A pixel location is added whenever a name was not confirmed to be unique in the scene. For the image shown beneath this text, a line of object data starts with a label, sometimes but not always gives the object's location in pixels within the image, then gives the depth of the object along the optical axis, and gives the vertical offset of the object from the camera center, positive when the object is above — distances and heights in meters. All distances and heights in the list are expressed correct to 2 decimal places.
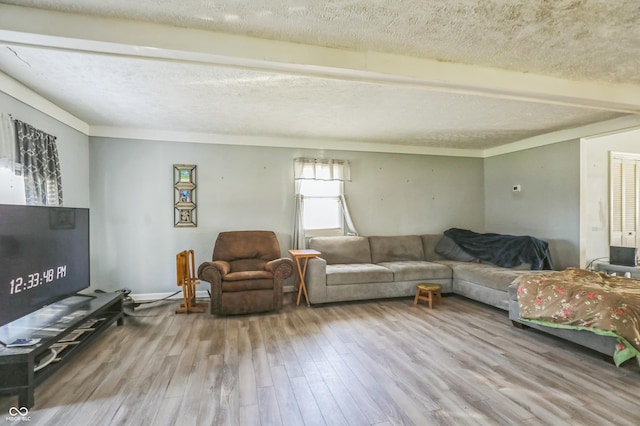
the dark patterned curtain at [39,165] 2.79 +0.47
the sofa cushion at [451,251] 4.90 -0.69
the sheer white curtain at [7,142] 2.52 +0.60
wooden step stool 3.97 -1.13
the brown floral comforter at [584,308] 2.37 -0.87
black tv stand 1.90 -0.93
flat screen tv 2.13 -0.36
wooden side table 4.05 -0.71
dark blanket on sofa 4.22 -0.60
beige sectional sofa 4.02 -0.86
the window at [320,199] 4.82 +0.18
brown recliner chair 3.58 -0.80
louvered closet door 4.57 +0.11
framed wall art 4.40 +0.25
